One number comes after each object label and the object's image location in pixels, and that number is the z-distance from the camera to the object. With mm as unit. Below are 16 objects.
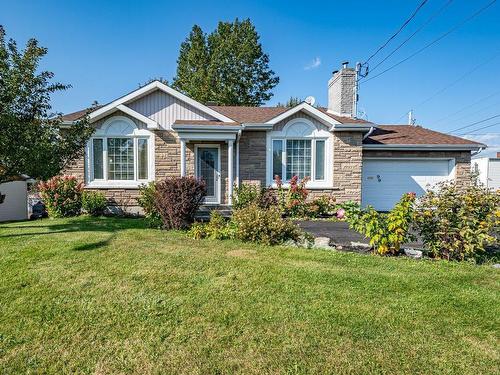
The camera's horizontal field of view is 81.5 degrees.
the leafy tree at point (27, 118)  6824
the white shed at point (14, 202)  13078
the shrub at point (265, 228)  6520
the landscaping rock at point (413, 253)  5741
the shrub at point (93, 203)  10344
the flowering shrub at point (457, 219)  5297
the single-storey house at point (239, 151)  10914
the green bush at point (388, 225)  5648
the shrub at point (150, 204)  8430
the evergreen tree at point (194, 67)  29891
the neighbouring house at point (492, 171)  20375
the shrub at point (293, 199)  10820
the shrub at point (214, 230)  6945
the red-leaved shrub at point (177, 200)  7730
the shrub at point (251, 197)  10617
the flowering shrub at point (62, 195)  10156
